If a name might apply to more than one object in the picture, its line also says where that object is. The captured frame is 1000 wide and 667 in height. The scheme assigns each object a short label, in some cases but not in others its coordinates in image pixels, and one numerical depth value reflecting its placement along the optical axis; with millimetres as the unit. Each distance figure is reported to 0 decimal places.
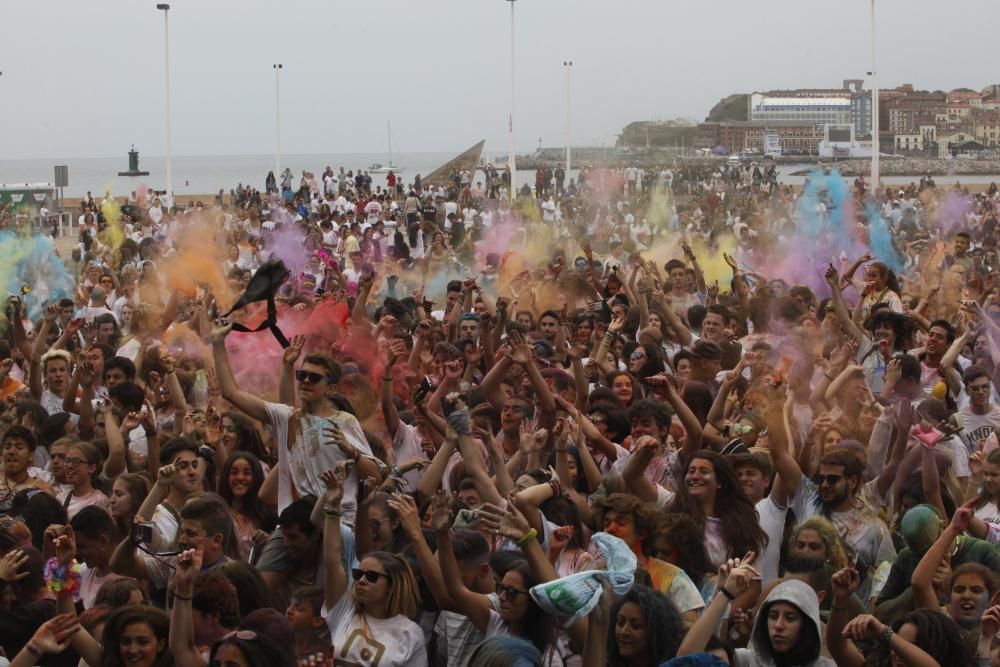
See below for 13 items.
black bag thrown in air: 7699
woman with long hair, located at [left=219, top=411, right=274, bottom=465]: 7527
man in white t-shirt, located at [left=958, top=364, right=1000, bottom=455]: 7883
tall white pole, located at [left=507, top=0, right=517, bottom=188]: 35038
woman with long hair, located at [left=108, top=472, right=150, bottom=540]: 6559
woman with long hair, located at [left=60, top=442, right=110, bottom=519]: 7004
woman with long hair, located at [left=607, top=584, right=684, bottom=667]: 4953
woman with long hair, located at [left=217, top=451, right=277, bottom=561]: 6719
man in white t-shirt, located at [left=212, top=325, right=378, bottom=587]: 6391
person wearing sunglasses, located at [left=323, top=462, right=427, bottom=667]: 5250
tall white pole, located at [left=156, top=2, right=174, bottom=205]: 34934
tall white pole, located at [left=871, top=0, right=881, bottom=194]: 34750
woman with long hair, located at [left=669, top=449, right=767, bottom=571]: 6113
